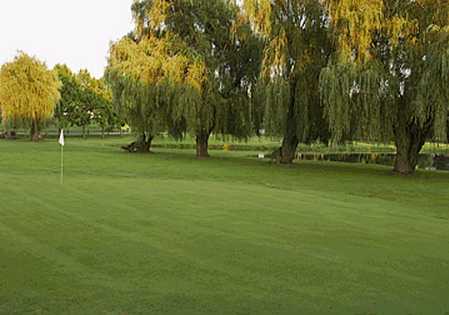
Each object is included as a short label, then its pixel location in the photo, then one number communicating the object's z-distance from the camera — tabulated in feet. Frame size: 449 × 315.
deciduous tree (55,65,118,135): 206.28
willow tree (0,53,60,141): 152.25
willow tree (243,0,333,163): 76.18
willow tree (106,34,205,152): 91.09
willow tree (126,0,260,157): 94.07
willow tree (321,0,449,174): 65.51
